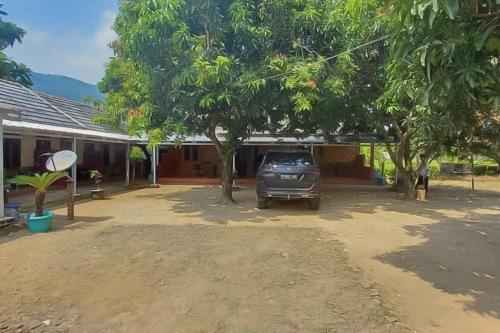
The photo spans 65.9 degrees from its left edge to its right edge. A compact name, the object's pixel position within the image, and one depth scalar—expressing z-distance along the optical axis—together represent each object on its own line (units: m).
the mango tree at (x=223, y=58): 8.91
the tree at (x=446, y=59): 3.39
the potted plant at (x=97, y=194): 13.89
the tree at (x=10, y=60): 24.52
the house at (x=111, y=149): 13.16
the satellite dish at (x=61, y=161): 9.34
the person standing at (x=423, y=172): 14.84
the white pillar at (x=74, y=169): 12.90
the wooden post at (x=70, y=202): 9.48
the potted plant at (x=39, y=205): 8.09
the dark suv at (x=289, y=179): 10.43
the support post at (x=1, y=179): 8.43
